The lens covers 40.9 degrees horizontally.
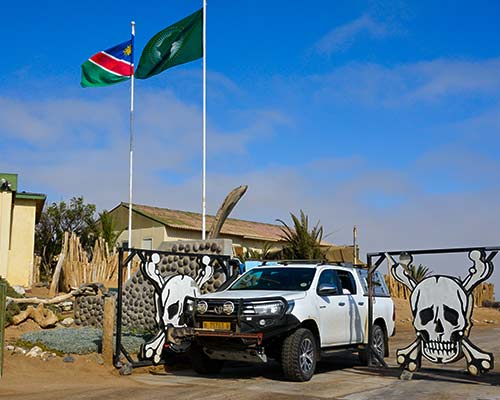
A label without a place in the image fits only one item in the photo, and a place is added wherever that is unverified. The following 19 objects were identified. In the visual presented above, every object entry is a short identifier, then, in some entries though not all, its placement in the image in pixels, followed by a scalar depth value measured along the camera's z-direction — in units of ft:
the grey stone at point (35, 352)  40.32
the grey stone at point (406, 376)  36.60
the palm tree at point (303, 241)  83.10
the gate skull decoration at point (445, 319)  34.88
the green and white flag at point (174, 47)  63.46
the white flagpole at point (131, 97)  69.48
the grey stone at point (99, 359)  39.88
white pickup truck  34.47
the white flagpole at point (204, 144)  57.37
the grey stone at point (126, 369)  38.34
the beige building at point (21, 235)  86.55
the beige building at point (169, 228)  124.36
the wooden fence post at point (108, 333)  39.91
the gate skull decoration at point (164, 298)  39.04
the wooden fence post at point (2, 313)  35.24
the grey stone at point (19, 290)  69.84
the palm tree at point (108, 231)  107.34
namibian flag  71.72
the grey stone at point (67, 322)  57.21
